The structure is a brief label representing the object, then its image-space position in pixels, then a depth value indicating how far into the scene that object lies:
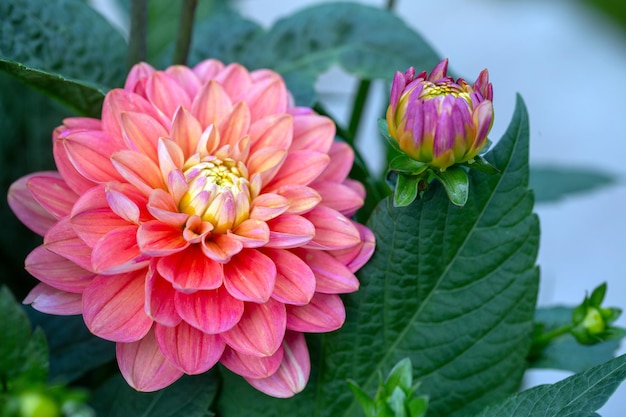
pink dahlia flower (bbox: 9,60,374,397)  0.49
